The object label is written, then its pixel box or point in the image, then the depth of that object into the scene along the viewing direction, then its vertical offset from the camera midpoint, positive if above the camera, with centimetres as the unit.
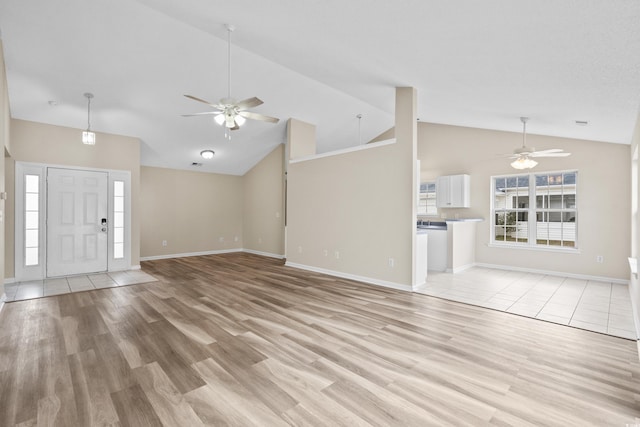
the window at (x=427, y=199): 780 +43
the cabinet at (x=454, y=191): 694 +57
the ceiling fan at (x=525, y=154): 501 +106
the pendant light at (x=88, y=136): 471 +123
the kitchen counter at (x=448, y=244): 599 -61
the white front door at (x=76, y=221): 546 -18
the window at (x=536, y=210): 589 +13
